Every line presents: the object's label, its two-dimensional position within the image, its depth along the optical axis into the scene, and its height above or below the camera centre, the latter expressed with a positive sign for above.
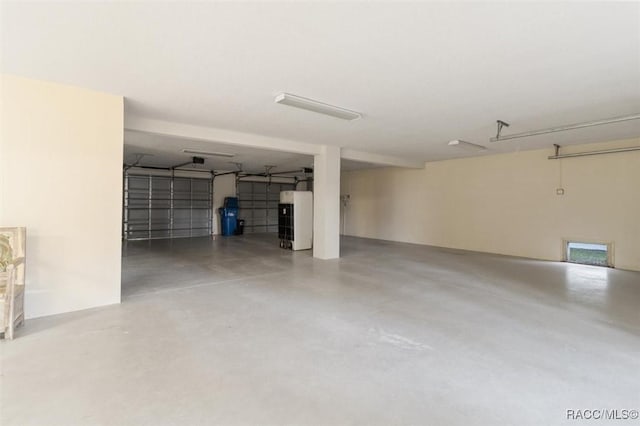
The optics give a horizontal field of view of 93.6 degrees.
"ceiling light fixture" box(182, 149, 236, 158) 7.27 +1.48
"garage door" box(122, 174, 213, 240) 9.86 +0.17
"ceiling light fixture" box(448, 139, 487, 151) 5.93 +1.43
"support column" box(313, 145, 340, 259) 6.64 +0.26
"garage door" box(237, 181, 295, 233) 12.37 +0.34
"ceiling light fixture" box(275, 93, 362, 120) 3.48 +1.33
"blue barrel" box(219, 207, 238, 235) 11.24 -0.30
